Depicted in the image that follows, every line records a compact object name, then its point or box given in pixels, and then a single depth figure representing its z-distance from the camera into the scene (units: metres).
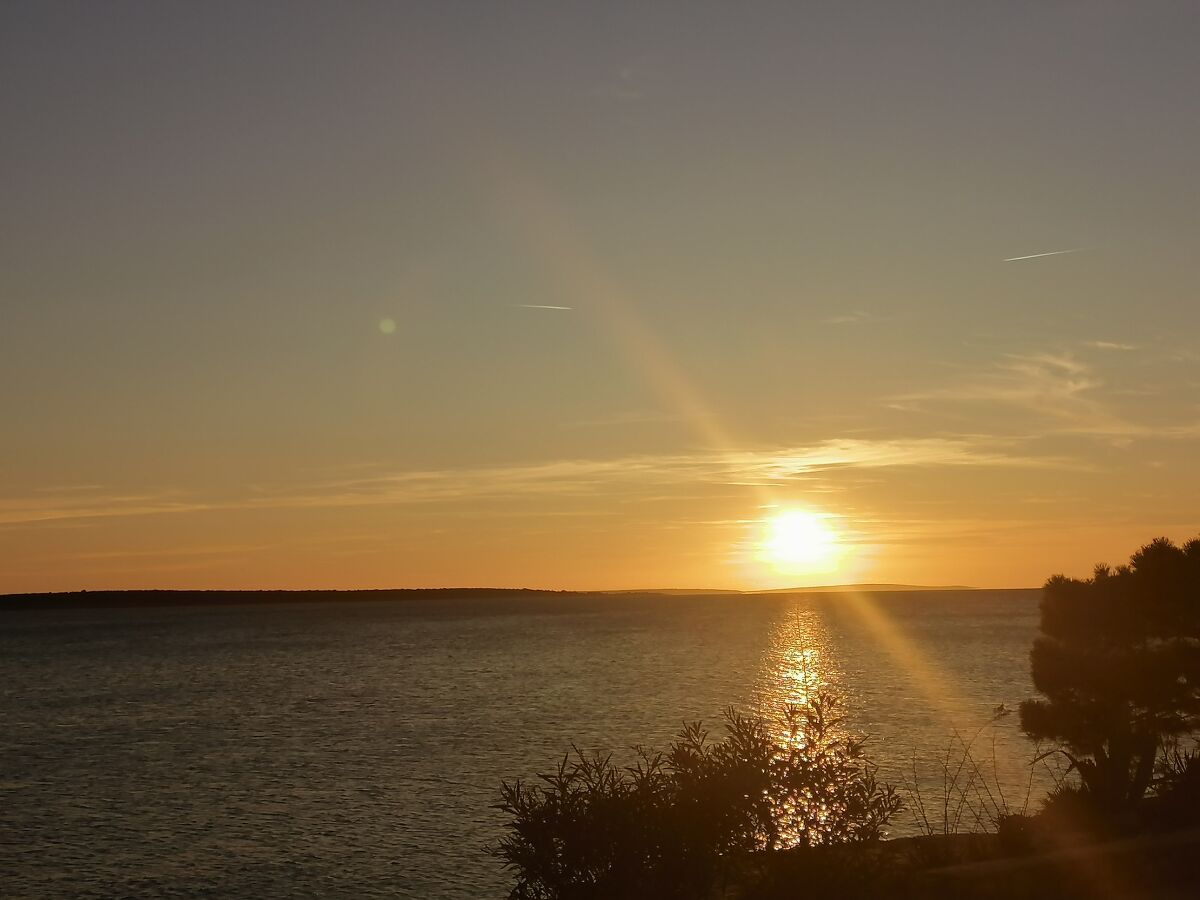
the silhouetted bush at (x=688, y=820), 18.34
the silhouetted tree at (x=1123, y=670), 25.39
